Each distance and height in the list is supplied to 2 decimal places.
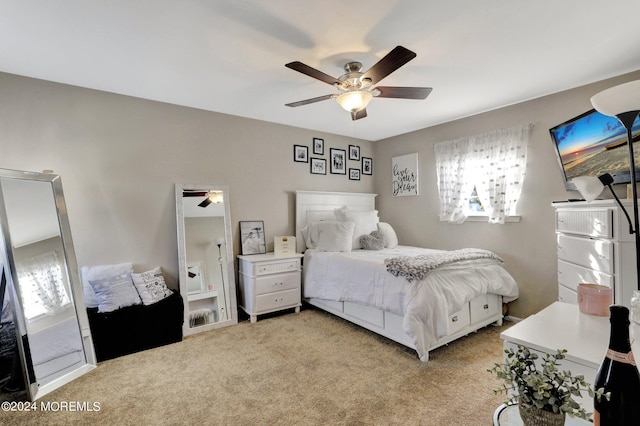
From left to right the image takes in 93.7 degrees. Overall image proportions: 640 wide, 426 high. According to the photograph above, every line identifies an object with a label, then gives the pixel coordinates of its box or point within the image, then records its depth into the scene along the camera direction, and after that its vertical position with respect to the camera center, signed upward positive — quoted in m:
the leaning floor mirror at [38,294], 2.07 -0.58
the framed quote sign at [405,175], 4.49 +0.17
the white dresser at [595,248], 2.05 -0.59
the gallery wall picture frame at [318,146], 4.44 +0.70
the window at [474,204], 3.83 -0.31
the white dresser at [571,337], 0.90 -0.56
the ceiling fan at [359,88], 2.06 +0.79
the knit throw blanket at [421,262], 2.53 -0.71
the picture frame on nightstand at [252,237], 3.80 -0.49
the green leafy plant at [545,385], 0.69 -0.51
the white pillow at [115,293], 2.64 -0.74
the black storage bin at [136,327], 2.57 -1.07
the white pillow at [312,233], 4.00 -0.52
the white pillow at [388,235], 4.11 -0.66
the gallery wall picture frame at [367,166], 5.06 +0.40
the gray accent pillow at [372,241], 3.90 -0.69
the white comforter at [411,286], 2.46 -0.96
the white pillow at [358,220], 3.99 -0.43
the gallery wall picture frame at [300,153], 4.27 +0.59
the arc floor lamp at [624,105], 1.09 +0.24
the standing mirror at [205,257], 3.25 -0.61
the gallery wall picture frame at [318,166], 4.44 +0.41
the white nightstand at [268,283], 3.46 -1.01
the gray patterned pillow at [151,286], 2.87 -0.77
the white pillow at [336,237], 3.70 -0.56
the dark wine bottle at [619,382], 0.67 -0.49
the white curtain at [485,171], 3.37 +0.10
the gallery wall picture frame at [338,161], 4.64 +0.48
